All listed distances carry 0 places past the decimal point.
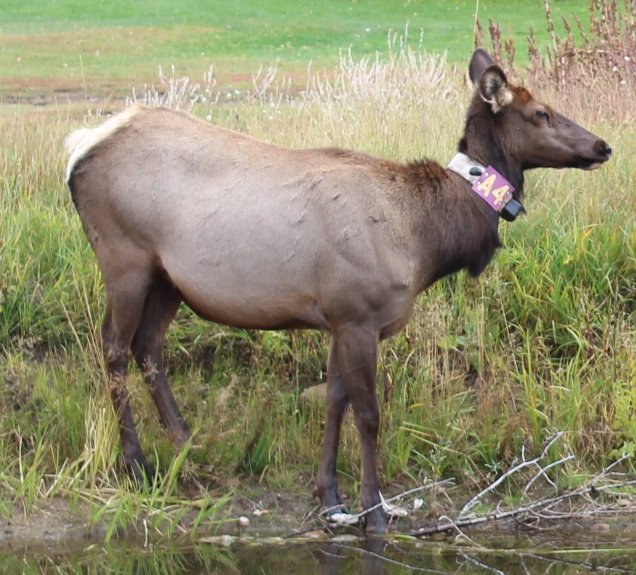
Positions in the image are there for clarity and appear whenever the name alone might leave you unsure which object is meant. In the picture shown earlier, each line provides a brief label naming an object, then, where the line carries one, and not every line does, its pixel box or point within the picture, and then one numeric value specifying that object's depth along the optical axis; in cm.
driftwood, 1298
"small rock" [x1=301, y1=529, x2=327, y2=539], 1293
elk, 1291
